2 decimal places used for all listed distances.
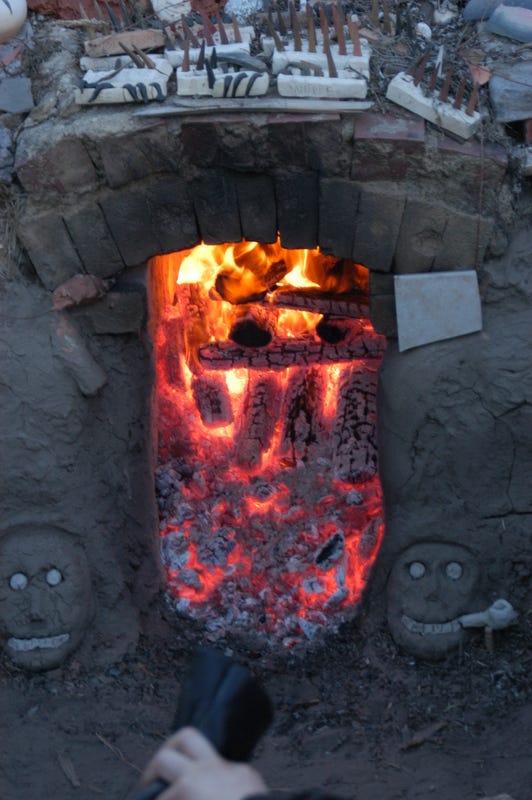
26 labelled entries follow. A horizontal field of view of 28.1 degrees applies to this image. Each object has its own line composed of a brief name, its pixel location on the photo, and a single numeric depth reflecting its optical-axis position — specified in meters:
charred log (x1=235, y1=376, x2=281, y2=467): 5.02
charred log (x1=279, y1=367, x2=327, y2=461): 5.04
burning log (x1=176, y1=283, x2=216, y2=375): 5.22
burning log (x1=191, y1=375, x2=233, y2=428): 5.14
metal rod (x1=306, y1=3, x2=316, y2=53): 3.94
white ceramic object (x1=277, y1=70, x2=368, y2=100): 3.76
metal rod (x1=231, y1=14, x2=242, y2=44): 4.09
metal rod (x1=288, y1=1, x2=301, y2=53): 3.94
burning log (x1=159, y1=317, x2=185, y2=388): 5.02
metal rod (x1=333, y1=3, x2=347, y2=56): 3.90
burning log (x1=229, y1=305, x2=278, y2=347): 5.28
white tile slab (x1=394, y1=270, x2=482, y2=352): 3.96
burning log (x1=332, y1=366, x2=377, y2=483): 4.85
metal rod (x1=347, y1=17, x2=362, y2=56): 3.93
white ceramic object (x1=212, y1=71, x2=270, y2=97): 3.79
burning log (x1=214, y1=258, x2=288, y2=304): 5.23
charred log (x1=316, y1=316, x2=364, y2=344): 5.23
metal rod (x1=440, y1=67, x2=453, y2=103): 3.82
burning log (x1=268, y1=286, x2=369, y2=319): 5.18
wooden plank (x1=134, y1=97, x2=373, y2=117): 3.75
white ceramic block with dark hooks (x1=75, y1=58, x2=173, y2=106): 3.87
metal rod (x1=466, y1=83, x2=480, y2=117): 3.80
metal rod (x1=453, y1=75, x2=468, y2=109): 3.81
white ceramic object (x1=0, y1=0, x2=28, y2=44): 3.89
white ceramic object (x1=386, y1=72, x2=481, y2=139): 3.79
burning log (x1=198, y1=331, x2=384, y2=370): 5.14
